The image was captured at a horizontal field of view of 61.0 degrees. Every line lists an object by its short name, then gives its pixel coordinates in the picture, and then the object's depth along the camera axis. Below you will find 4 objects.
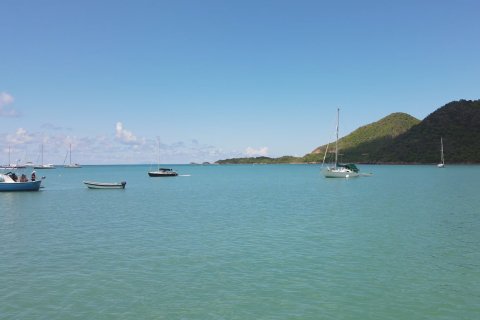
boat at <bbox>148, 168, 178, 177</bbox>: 151.50
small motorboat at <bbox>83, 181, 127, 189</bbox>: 95.88
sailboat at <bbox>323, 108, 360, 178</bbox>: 120.00
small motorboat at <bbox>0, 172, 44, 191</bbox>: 79.06
